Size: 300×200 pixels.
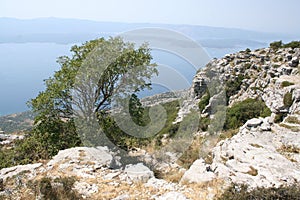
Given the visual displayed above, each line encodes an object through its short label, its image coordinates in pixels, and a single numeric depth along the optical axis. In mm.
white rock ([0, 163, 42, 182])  11550
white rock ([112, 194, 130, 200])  8670
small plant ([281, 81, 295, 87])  25997
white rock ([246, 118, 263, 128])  17328
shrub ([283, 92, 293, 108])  20723
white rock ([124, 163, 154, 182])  10558
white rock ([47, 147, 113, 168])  12273
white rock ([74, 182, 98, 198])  9209
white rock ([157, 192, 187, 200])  8509
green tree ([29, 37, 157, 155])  13125
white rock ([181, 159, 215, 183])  9820
